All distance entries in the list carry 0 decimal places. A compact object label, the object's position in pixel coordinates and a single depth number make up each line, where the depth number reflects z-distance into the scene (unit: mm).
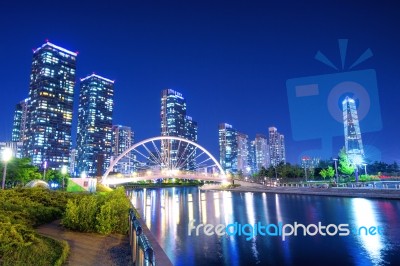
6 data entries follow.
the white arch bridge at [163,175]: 65250
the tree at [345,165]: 66500
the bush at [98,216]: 10234
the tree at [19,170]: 45156
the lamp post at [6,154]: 22566
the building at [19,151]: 156062
